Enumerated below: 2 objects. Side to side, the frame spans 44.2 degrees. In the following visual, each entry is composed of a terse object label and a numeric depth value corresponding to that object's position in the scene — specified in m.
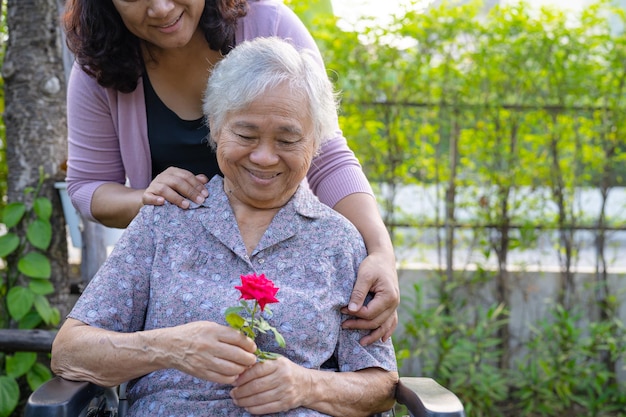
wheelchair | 1.86
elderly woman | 1.97
